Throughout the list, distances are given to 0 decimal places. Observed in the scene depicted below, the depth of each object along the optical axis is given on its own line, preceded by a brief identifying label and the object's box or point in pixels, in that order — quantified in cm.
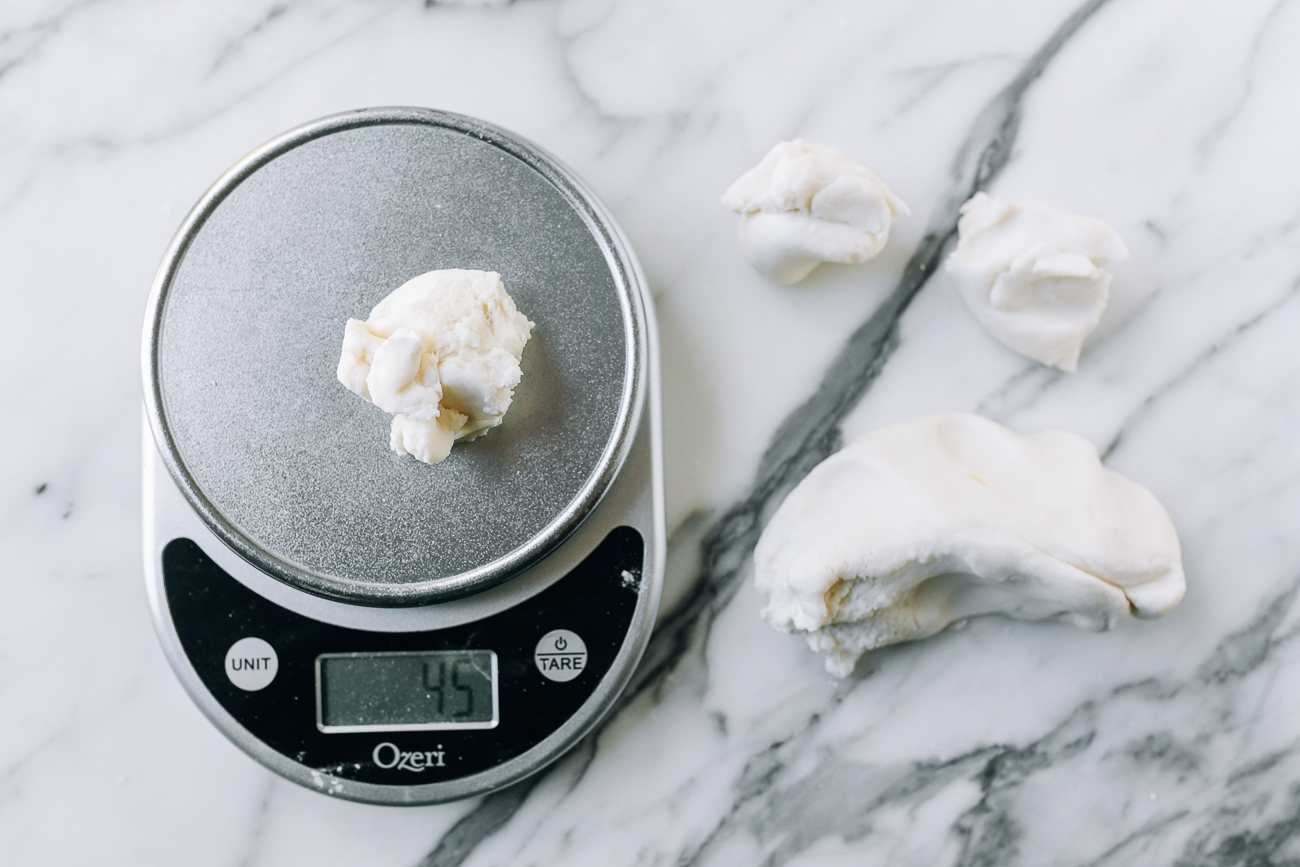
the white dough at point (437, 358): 57
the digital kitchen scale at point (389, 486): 66
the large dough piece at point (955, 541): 69
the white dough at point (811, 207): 72
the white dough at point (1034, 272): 74
